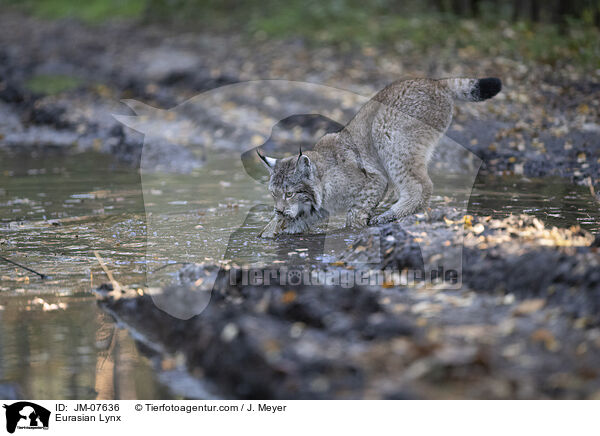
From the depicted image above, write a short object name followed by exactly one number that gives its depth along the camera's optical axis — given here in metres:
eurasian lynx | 14.27
